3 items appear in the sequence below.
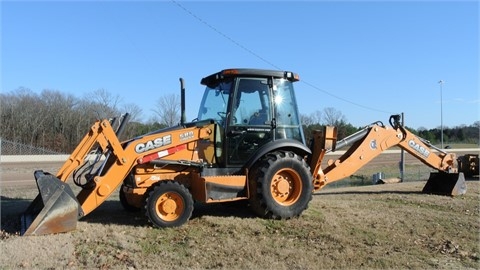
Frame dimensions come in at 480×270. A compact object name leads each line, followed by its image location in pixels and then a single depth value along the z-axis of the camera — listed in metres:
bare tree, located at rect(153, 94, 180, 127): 29.32
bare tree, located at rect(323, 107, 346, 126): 67.06
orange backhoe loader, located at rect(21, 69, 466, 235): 7.14
